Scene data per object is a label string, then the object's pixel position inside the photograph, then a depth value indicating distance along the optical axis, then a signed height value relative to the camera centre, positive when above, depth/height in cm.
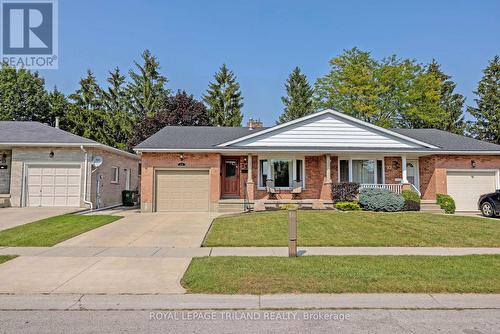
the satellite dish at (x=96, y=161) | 1781 +94
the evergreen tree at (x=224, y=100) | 4156 +988
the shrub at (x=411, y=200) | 1661 -107
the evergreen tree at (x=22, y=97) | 3647 +907
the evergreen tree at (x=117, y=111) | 3881 +809
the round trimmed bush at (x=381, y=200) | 1617 -104
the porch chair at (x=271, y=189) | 1827 -56
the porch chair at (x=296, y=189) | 1816 -56
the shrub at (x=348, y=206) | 1644 -134
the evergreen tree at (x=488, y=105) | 3744 +820
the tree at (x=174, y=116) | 3319 +635
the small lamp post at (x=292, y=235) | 762 -127
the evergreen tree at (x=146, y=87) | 3994 +1105
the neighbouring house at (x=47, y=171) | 1736 +41
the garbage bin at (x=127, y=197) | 2205 -122
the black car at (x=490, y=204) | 1552 -120
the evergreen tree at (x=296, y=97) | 4481 +1106
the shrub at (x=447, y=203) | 1705 -124
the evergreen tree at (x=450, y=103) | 4031 +918
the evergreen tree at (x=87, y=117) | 3884 +713
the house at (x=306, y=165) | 1756 +76
